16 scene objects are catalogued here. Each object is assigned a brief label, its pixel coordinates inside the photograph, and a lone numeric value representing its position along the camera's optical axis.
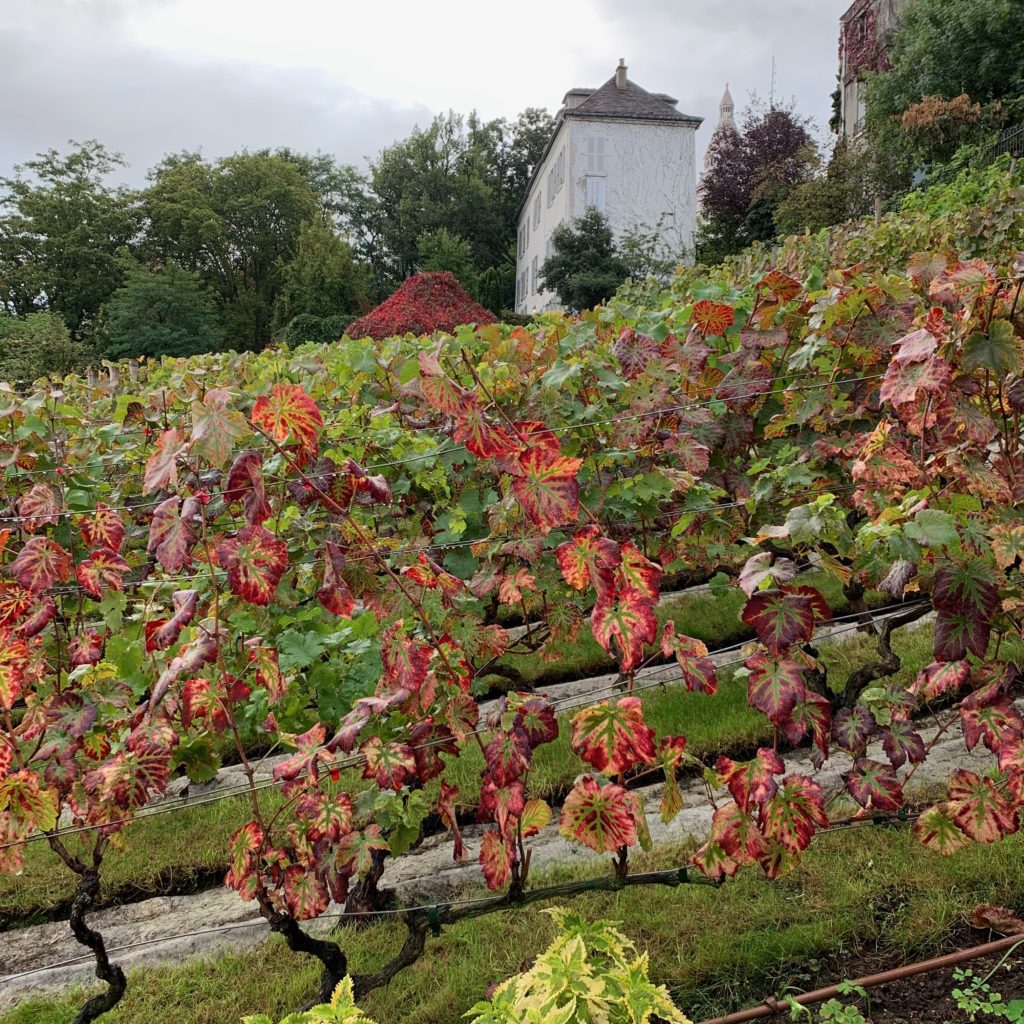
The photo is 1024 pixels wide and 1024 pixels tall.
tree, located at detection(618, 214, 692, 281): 21.97
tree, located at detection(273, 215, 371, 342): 30.12
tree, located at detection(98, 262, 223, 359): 27.95
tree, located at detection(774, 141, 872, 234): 15.88
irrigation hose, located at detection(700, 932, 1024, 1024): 1.76
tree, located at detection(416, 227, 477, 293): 31.81
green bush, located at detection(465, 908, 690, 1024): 1.28
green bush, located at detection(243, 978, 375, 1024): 1.25
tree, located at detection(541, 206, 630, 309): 22.34
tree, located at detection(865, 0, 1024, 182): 14.66
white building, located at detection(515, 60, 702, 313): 27.73
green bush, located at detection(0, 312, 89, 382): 17.58
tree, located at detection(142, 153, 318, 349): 35.34
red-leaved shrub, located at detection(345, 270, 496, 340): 14.30
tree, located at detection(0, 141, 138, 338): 34.00
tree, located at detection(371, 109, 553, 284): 38.56
